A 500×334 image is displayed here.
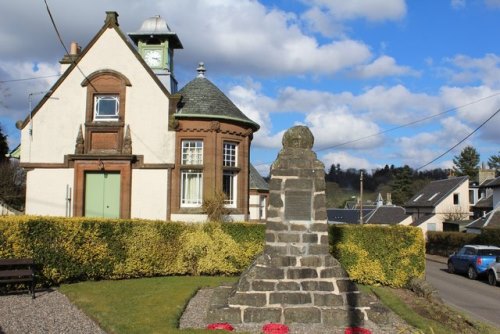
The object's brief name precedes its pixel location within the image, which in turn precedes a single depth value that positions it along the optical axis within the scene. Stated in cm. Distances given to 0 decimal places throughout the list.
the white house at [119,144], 2072
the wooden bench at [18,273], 1225
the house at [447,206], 5672
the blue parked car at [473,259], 2511
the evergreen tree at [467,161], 9406
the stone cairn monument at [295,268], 1034
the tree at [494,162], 8953
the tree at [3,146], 4519
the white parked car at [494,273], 2266
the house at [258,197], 3609
